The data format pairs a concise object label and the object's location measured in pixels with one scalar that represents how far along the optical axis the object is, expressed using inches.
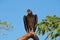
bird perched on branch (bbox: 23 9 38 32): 553.0
